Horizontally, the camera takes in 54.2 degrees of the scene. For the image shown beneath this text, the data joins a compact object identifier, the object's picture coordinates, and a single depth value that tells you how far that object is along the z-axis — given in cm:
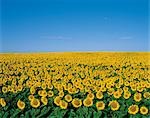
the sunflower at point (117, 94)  263
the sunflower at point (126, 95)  261
